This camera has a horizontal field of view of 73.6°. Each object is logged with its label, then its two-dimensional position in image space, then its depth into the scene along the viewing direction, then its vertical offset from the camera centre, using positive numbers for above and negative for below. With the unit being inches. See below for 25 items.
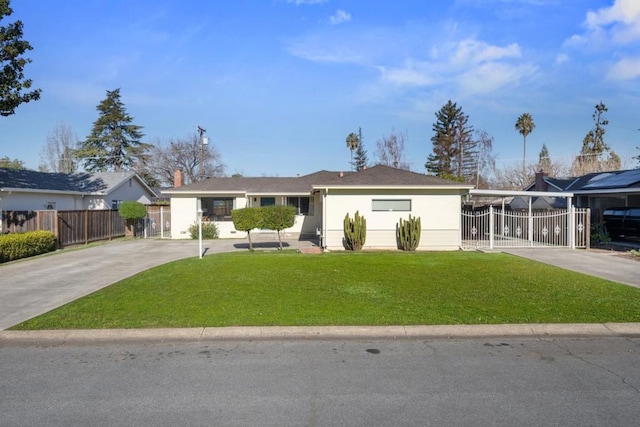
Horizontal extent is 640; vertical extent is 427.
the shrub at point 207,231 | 947.3 -42.7
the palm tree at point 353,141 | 2318.2 +378.0
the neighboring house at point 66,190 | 829.8 +54.8
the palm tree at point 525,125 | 2123.5 +414.8
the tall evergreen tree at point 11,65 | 649.0 +232.3
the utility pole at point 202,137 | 1362.0 +244.1
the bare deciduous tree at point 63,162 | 2016.5 +245.4
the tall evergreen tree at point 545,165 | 1877.5 +193.0
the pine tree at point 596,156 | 1830.7 +241.8
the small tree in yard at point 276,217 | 636.7 -9.3
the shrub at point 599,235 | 781.9 -51.5
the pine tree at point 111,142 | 1865.2 +310.2
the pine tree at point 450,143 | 2107.5 +326.0
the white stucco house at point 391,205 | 702.5 +6.8
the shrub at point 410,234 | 681.6 -39.4
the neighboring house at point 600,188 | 797.2 +40.6
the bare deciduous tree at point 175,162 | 2027.6 +242.1
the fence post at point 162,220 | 984.3 -18.0
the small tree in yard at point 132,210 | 948.6 +4.8
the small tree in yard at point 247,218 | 627.5 -10.0
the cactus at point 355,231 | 679.7 -34.6
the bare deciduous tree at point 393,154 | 1967.3 +259.4
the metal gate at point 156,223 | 1050.7 -27.9
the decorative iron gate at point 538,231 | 714.2 -41.7
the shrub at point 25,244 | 591.8 -45.7
